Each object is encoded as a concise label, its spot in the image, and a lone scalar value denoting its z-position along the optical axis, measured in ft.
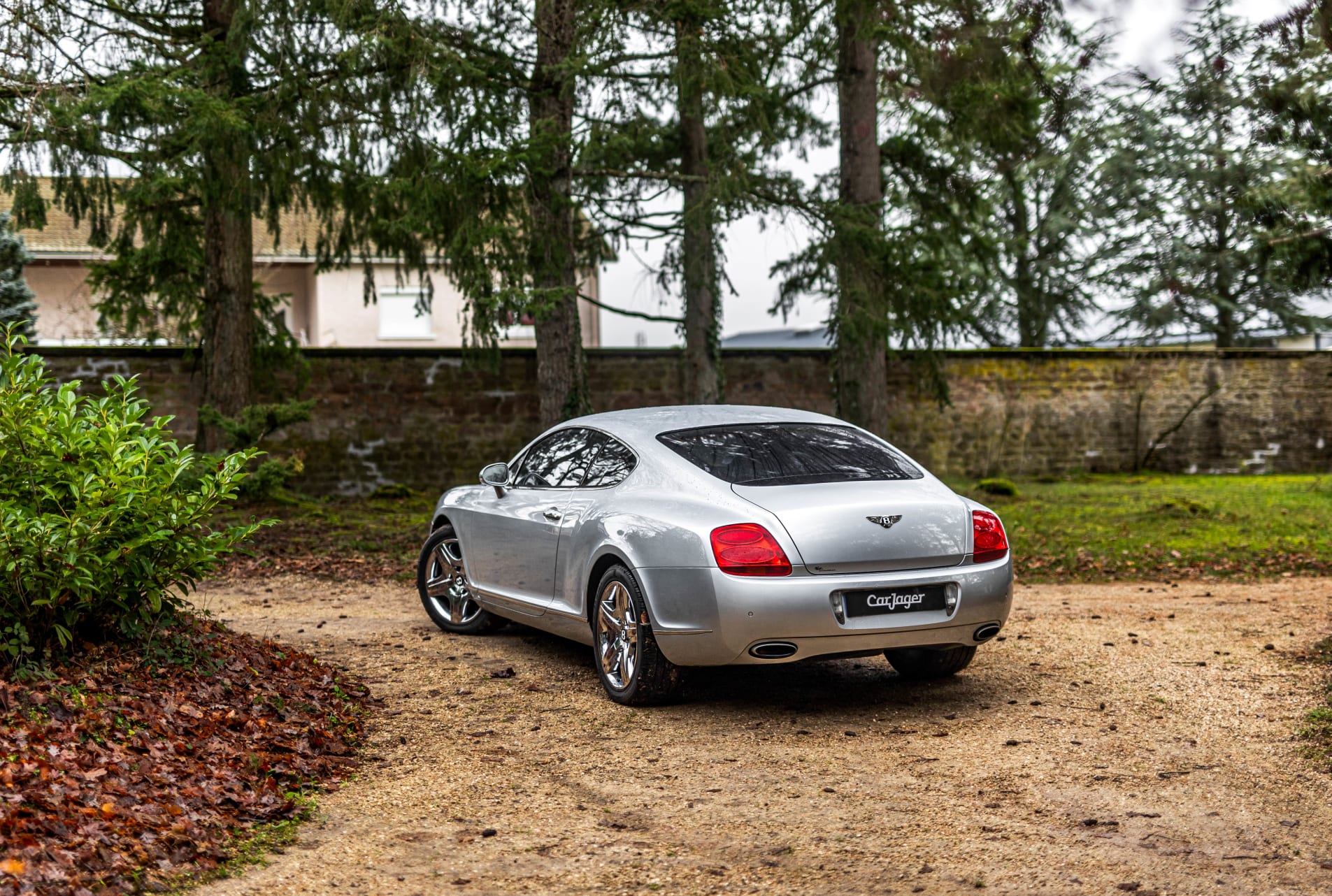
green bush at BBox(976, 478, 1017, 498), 59.00
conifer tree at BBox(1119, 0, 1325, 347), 95.25
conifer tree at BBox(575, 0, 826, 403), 41.16
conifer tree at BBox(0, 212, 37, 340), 87.51
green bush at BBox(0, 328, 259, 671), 16.21
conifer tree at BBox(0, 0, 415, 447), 39.14
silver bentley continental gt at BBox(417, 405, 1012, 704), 17.89
